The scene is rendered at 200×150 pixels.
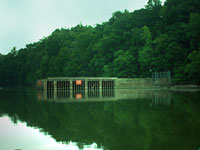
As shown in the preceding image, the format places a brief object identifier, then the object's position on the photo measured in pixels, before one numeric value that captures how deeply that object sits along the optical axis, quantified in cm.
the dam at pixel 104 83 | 4575
